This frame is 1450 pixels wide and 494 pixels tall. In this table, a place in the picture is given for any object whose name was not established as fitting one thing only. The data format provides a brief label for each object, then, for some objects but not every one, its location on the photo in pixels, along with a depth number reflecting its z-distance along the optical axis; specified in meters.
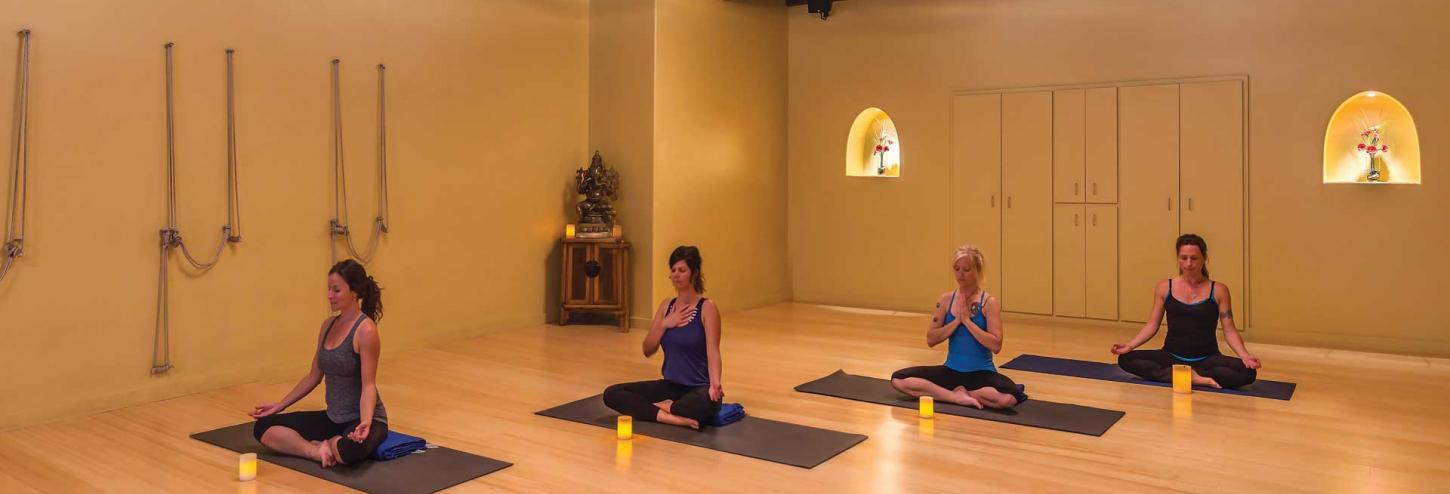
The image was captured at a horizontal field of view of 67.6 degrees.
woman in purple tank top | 4.28
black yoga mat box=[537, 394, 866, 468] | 3.91
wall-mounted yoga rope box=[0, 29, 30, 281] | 4.36
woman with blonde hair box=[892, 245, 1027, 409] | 4.59
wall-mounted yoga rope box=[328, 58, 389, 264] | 5.75
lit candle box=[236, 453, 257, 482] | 3.59
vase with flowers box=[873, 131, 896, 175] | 8.26
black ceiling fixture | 8.20
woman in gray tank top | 3.67
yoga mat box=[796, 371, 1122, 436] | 4.35
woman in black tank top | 5.08
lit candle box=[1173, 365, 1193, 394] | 4.96
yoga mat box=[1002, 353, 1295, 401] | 5.02
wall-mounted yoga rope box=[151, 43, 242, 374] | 4.90
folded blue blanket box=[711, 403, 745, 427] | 4.36
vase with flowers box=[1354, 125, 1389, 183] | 6.39
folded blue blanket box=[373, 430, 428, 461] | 3.78
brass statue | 7.14
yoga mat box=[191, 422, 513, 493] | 3.52
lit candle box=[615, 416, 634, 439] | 4.13
